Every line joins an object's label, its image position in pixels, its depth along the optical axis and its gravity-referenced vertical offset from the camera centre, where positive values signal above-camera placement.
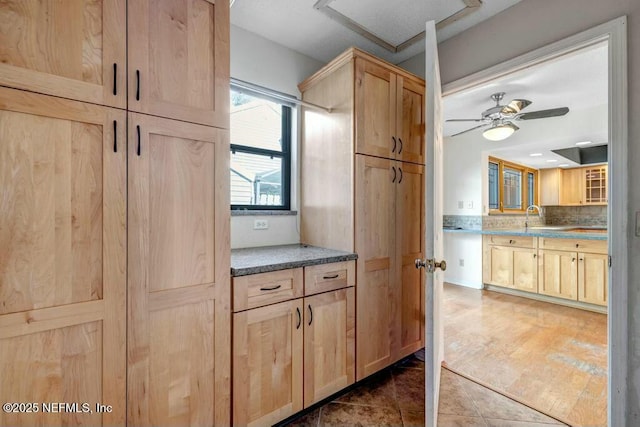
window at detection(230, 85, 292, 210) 2.17 +0.49
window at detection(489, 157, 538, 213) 4.71 +0.46
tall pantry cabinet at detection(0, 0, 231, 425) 0.98 +0.01
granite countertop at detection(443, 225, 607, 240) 3.41 -0.28
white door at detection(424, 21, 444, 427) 1.44 -0.03
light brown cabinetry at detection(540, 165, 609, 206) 4.93 +0.48
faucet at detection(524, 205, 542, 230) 4.80 -0.12
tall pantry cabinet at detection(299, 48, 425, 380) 1.91 +0.19
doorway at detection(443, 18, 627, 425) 1.41 +0.02
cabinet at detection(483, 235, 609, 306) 3.42 -0.72
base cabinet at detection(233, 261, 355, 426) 1.44 -0.74
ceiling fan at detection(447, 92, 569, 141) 2.83 +1.02
